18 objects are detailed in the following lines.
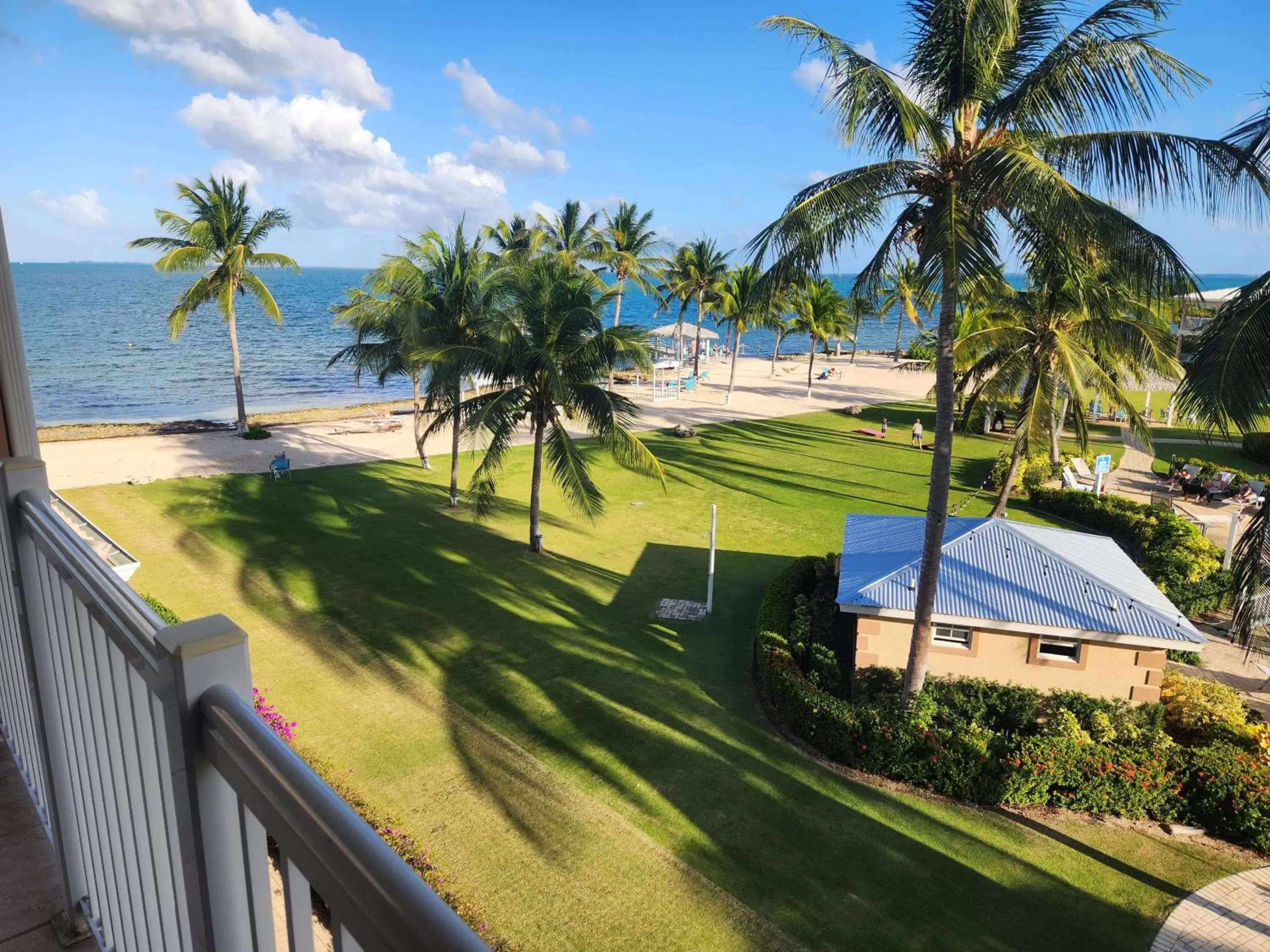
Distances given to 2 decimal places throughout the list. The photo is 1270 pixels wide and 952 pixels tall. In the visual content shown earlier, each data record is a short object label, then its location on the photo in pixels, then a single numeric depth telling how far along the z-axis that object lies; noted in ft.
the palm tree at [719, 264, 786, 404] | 131.13
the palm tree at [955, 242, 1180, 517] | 58.08
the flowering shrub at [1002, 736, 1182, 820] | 33.96
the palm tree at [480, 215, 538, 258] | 134.51
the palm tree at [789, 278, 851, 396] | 150.41
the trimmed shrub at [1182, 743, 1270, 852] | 32.37
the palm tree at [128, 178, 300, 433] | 90.74
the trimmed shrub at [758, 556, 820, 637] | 48.06
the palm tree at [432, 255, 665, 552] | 55.42
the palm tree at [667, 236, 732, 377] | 145.89
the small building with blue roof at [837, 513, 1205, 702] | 38.55
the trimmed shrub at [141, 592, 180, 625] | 41.88
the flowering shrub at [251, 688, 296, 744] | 34.96
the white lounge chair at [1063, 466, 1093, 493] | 81.82
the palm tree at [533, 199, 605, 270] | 142.61
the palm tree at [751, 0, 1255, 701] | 30.37
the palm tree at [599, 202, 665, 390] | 143.54
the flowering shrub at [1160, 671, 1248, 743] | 37.86
